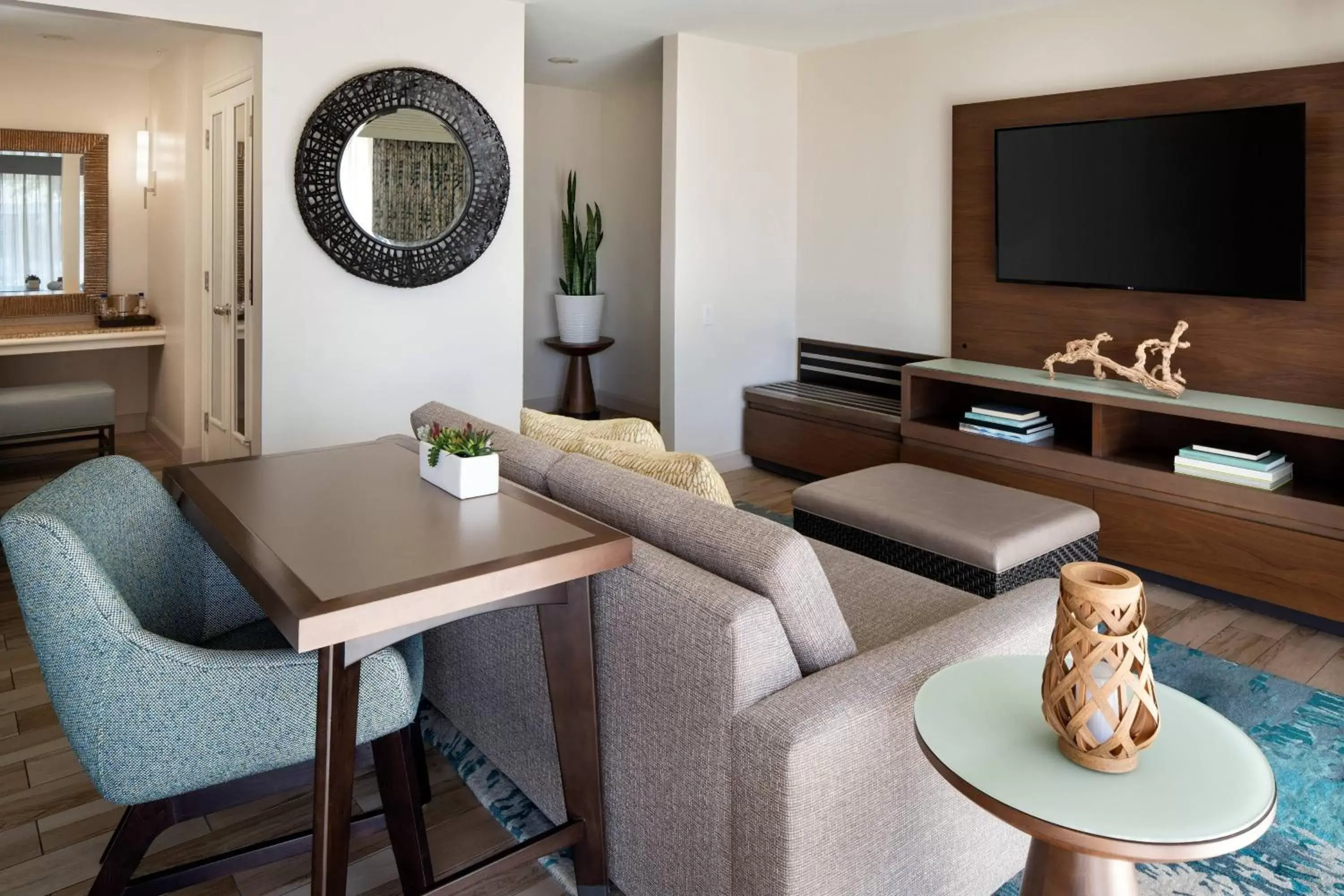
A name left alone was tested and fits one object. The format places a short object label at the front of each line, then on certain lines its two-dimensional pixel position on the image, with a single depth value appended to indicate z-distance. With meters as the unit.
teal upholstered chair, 1.44
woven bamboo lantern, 1.19
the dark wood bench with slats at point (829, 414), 4.73
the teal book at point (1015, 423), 4.09
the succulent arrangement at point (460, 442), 1.94
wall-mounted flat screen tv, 3.47
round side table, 1.12
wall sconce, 5.79
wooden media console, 3.23
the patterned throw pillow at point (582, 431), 2.46
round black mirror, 3.80
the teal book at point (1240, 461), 3.36
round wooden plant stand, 6.59
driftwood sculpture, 3.70
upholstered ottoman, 2.89
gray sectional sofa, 1.44
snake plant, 6.34
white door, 4.23
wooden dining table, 1.41
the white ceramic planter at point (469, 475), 1.91
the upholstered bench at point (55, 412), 4.89
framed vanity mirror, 5.72
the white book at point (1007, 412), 4.11
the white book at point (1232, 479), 3.34
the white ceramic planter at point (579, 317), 6.36
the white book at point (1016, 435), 4.08
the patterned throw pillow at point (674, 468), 2.06
